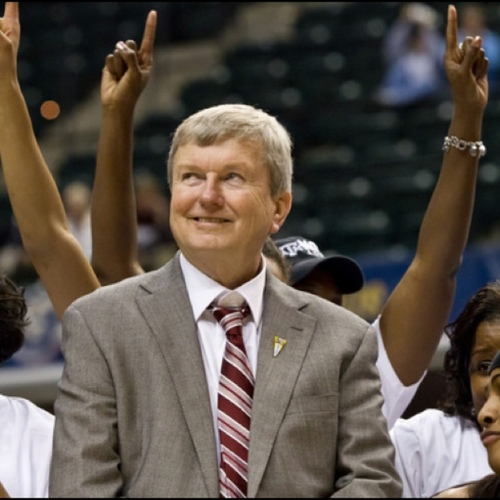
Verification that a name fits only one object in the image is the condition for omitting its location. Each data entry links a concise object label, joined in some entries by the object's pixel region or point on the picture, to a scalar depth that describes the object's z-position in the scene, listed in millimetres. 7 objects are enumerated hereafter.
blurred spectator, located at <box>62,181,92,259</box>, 16797
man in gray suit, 5344
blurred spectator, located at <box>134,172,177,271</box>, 17250
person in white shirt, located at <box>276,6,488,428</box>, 6770
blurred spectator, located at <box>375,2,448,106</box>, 19812
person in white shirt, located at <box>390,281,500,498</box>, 6512
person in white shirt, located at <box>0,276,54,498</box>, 5980
